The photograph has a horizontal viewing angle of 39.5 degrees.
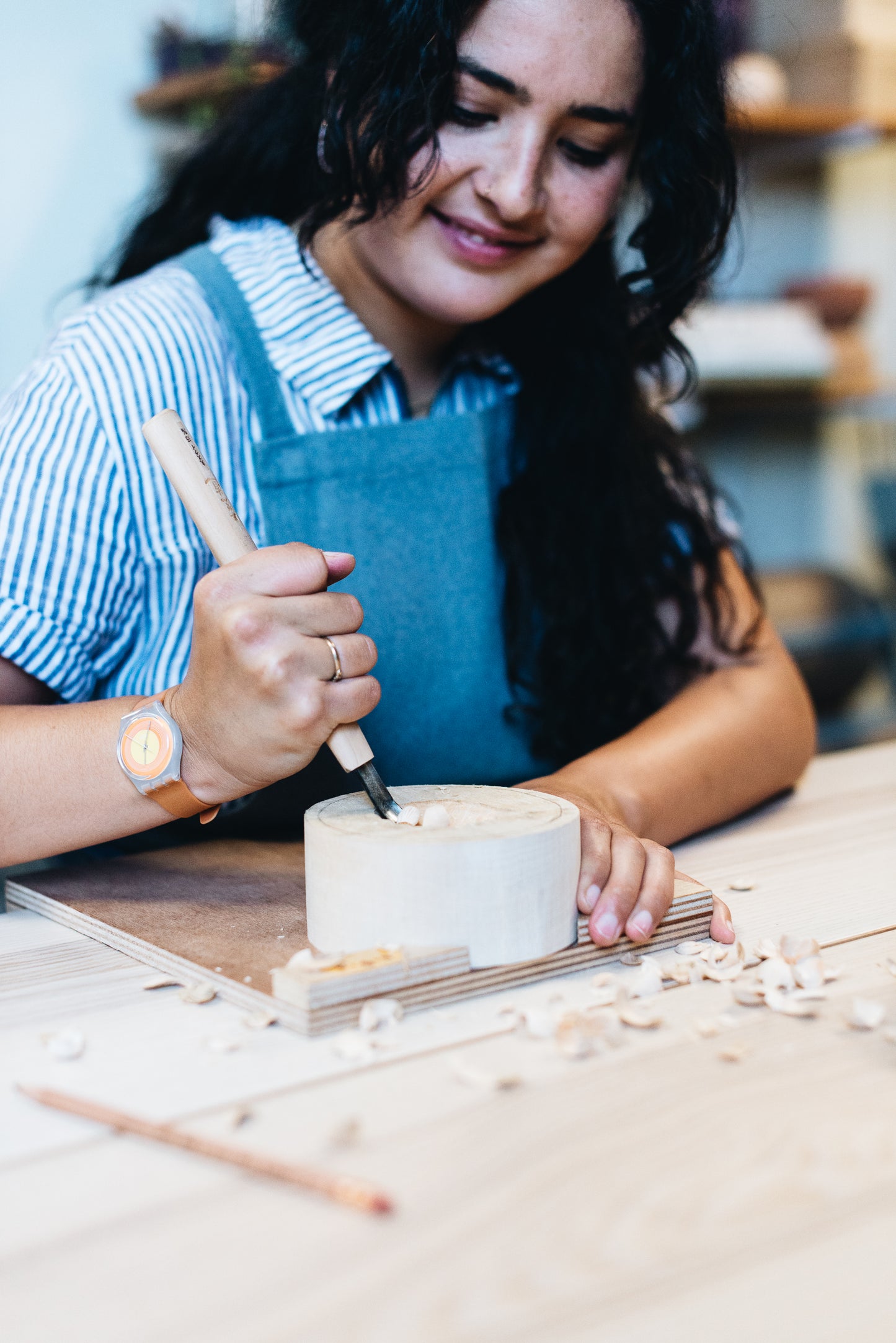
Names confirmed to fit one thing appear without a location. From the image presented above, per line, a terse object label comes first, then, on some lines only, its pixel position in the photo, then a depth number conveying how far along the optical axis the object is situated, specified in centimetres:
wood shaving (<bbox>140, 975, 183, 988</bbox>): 67
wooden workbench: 40
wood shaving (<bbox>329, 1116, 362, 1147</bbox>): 50
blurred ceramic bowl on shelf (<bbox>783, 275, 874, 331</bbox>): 287
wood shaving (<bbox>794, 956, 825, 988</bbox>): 65
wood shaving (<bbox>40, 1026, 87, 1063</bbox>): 58
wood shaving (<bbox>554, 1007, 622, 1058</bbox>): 58
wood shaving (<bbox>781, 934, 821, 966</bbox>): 69
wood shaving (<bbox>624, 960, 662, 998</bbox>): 65
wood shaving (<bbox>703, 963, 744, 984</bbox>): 67
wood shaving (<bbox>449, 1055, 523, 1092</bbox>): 54
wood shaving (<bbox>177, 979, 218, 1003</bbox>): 64
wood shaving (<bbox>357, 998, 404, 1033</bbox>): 60
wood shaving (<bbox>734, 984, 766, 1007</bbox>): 63
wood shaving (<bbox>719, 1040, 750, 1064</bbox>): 57
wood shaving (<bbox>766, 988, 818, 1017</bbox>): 62
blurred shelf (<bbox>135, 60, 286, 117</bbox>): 231
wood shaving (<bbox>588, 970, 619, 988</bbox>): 66
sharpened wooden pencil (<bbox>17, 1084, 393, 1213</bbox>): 45
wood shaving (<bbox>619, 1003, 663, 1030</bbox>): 61
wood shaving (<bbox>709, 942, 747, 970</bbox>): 68
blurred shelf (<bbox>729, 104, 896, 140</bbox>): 267
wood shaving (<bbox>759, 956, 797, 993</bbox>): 65
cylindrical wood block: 63
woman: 79
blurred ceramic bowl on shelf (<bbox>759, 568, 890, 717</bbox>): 261
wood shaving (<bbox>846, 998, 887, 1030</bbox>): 60
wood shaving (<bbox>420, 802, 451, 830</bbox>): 68
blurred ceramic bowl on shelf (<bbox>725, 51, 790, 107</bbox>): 256
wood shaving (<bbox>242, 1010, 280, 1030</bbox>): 61
